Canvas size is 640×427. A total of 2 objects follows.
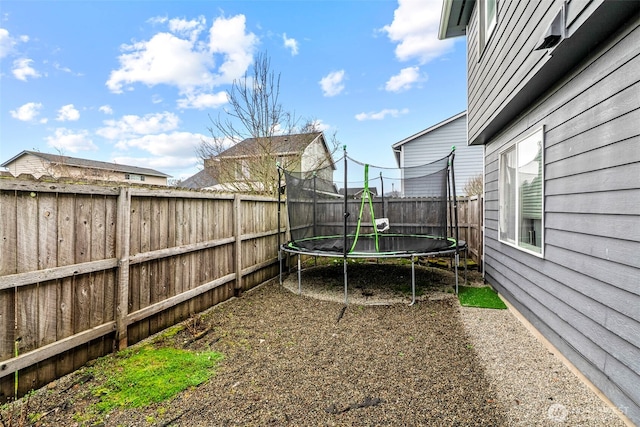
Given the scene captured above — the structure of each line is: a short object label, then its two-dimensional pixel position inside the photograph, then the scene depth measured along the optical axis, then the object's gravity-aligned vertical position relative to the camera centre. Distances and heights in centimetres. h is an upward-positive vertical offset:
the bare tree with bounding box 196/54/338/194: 849 +229
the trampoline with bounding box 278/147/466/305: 432 +1
